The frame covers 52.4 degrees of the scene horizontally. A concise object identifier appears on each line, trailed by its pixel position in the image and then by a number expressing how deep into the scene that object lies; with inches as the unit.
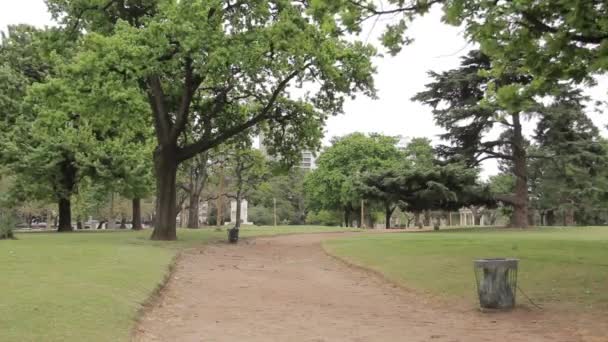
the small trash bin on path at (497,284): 457.7
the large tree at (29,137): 1539.1
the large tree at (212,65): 946.7
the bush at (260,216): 4023.1
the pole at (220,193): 1870.8
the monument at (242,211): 3864.2
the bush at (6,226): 1120.5
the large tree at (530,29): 422.0
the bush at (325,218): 3767.5
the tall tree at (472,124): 1788.9
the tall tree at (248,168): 1987.0
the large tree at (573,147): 1713.8
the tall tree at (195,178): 2070.6
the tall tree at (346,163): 3085.6
